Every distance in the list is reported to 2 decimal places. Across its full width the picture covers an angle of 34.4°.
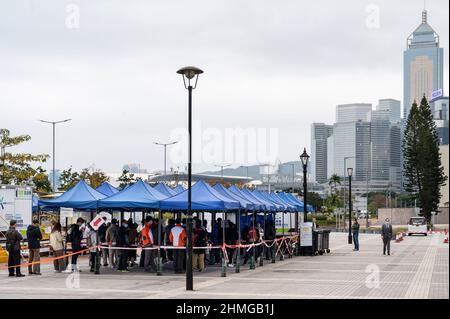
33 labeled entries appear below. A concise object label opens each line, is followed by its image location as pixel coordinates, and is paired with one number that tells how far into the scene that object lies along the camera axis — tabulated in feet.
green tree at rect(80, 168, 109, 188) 246.15
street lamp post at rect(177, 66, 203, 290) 61.52
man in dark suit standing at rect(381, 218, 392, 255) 112.27
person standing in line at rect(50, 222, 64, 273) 78.23
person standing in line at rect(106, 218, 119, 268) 80.28
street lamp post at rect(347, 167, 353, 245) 151.21
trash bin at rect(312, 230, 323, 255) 113.09
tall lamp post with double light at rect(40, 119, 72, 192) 203.10
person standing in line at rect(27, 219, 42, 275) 74.84
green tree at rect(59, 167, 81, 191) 244.63
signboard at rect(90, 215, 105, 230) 74.59
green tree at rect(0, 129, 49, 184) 168.25
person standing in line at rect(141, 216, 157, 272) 77.97
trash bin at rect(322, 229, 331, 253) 118.78
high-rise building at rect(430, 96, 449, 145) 558.81
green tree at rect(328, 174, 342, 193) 492.54
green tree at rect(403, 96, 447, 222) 315.99
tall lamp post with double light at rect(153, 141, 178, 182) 265.71
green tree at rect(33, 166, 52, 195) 176.57
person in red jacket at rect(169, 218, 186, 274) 75.82
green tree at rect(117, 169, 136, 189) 288.94
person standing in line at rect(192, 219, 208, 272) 77.87
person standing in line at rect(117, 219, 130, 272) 78.87
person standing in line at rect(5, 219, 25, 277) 72.95
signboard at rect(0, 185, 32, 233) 98.02
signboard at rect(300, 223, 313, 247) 111.14
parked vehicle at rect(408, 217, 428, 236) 231.09
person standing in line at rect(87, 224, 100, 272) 76.64
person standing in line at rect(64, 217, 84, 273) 78.28
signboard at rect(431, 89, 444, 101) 564.71
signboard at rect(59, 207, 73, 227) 90.67
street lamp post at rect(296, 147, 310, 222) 111.34
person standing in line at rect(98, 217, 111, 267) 88.64
